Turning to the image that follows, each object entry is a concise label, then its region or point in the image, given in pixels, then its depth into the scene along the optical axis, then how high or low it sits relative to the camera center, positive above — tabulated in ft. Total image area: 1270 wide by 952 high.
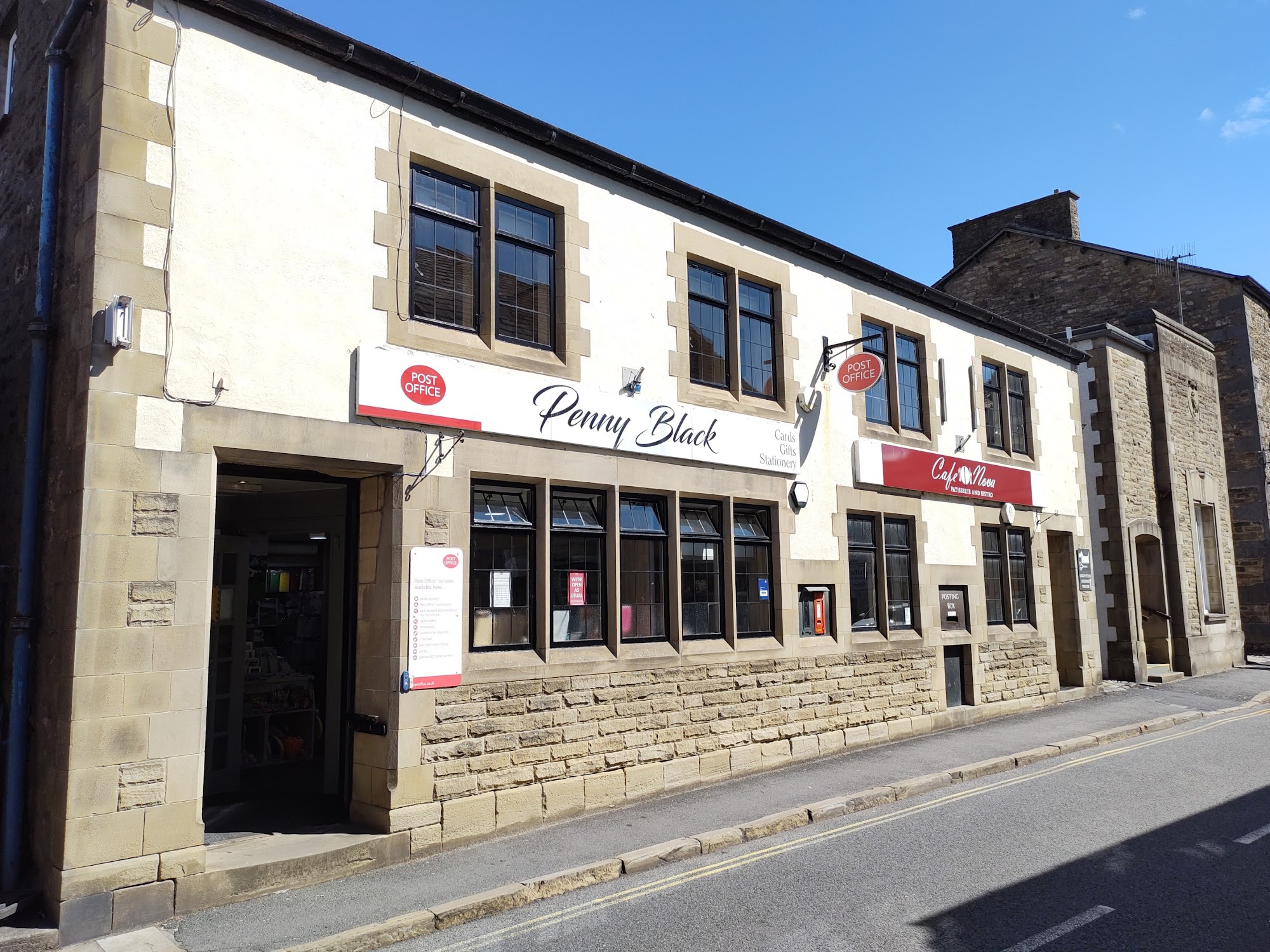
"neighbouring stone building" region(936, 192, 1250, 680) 63.52 +13.24
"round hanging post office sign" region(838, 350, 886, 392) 39.78 +9.80
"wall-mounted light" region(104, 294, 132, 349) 20.35 +6.32
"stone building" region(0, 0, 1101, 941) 20.98 +3.69
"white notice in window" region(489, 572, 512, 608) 28.35 +0.26
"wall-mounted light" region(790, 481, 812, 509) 38.40 +4.18
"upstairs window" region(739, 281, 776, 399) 38.37 +10.81
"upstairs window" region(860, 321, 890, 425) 44.91 +10.05
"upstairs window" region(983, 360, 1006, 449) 53.11 +10.85
